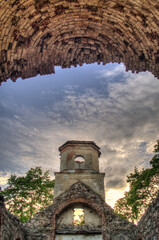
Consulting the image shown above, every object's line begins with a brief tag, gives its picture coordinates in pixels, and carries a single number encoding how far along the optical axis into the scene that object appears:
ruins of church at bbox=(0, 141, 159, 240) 11.98
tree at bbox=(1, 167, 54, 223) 21.44
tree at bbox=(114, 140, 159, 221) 17.41
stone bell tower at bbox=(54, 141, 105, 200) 16.78
